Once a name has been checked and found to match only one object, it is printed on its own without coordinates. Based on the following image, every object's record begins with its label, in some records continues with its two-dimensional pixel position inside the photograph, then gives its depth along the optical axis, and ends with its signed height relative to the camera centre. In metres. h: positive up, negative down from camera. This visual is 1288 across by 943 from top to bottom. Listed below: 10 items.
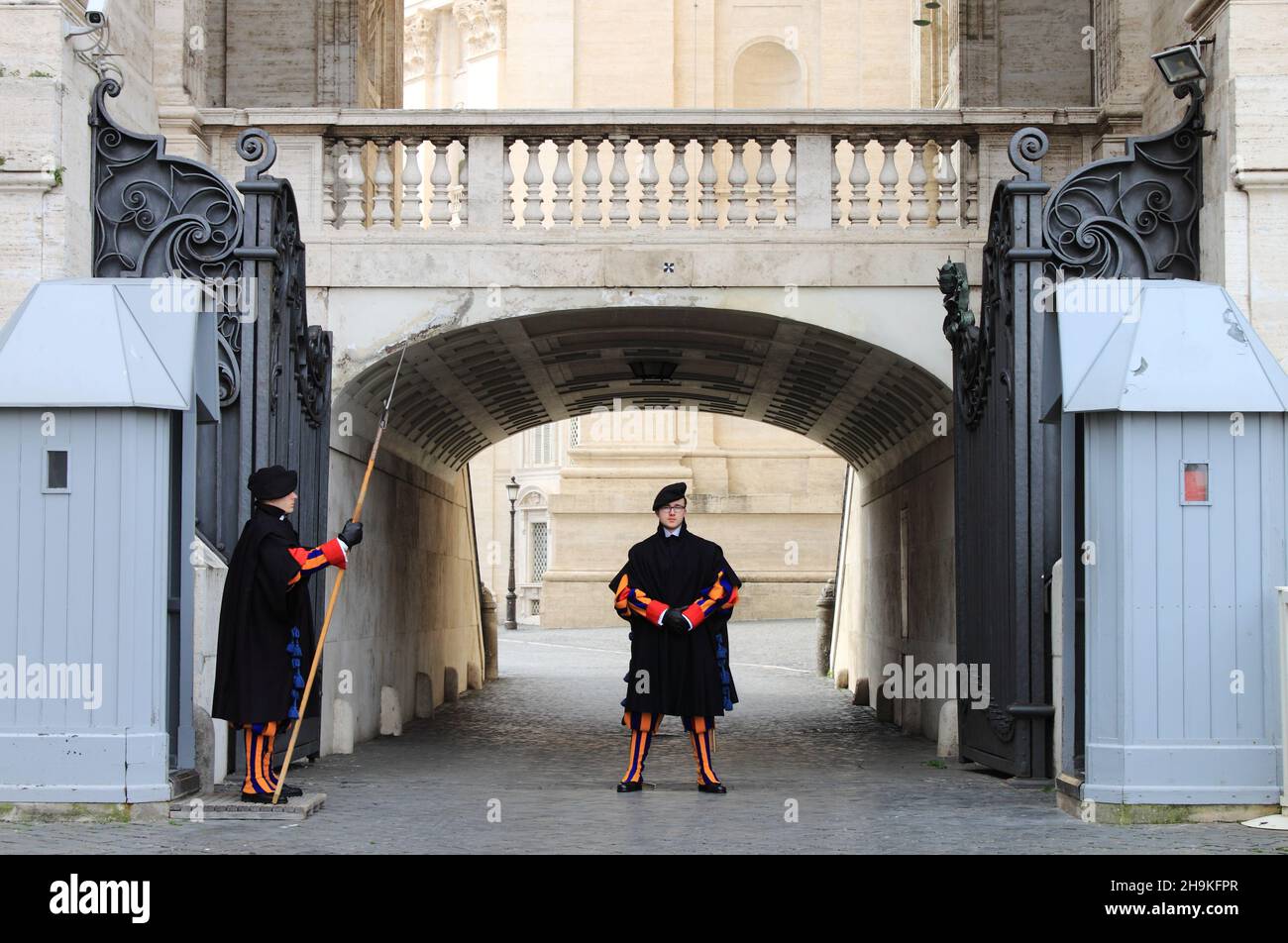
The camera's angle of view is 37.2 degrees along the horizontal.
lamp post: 45.47 -1.90
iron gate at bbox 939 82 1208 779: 11.77 +1.02
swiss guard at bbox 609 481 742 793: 11.70 -0.65
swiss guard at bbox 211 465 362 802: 10.05 -0.54
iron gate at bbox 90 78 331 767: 12.19 +1.74
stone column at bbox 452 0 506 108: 57.28 +14.51
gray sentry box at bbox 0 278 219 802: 9.48 -0.16
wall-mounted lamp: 12.41 +3.04
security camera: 12.34 +3.37
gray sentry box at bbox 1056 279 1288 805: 9.33 -0.23
